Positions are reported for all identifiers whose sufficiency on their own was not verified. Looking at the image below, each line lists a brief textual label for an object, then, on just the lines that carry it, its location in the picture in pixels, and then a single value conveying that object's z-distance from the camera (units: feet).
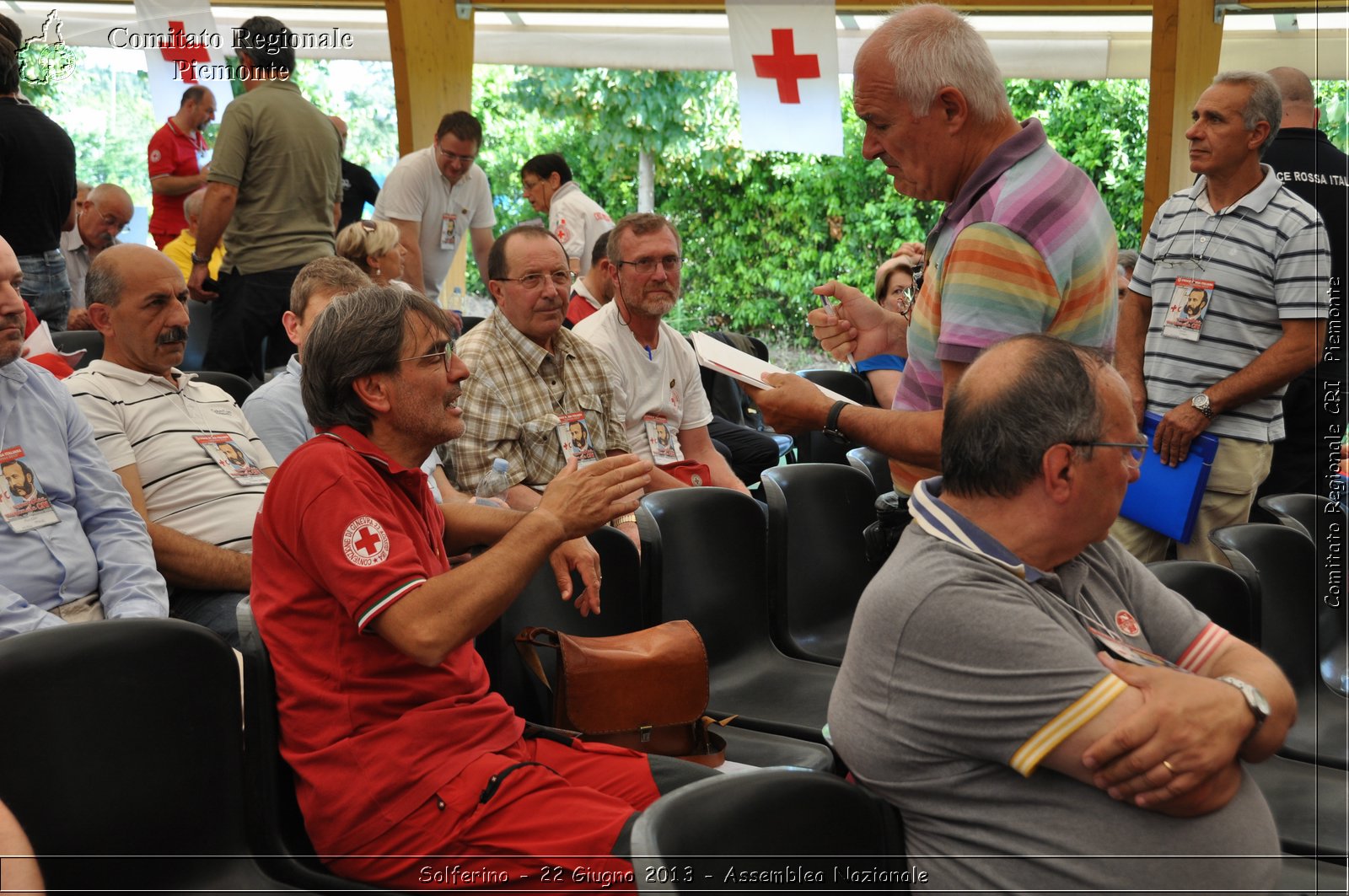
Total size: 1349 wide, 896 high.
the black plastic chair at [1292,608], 8.98
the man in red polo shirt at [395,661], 5.54
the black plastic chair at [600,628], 7.62
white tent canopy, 24.50
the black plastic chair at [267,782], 5.85
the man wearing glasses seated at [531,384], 10.71
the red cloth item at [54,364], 10.43
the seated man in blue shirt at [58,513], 7.58
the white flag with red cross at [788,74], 20.95
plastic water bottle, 10.63
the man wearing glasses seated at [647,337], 12.69
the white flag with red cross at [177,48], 22.43
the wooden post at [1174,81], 17.47
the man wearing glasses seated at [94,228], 21.66
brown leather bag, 7.16
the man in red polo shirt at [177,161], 21.07
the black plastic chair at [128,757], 5.26
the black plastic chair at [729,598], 8.64
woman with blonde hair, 14.20
